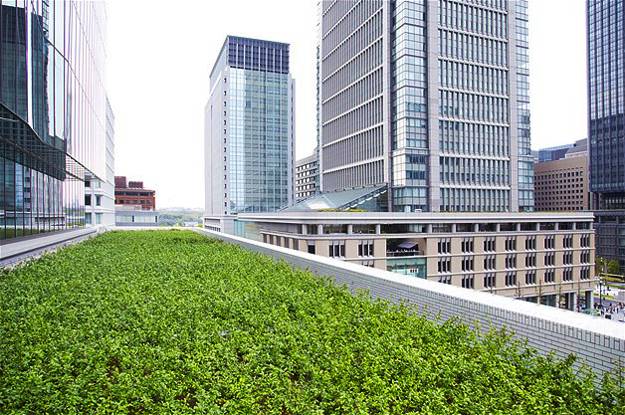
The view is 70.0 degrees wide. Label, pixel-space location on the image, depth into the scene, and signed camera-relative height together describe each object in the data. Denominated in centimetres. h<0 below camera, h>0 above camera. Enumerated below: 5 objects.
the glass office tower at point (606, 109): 9419 +2104
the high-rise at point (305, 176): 12362 +875
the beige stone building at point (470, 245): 4244 -413
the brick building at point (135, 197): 12838 +310
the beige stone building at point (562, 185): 11706 +539
